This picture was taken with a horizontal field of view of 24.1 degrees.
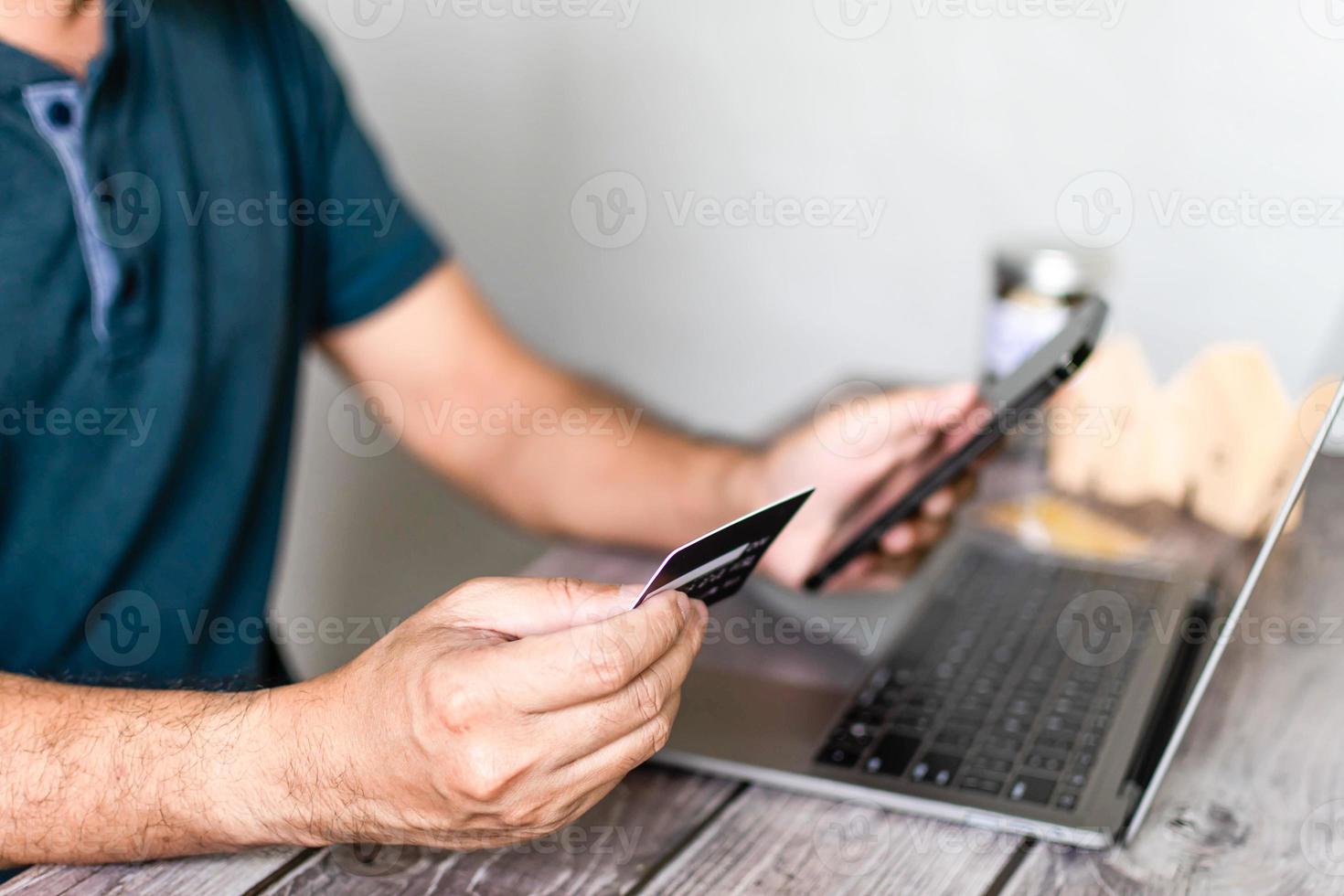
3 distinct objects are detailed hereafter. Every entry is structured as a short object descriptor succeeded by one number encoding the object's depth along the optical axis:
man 1.26
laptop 1.35
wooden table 1.31
